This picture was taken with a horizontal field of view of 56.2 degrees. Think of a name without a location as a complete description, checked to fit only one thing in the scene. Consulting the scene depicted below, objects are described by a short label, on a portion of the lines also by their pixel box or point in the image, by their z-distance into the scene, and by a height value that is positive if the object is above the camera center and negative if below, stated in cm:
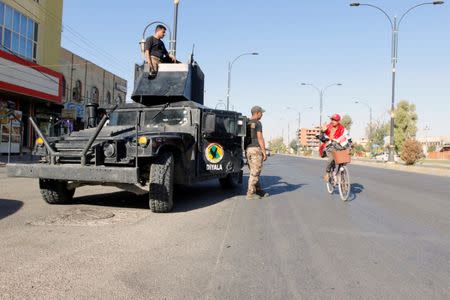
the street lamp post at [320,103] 5369 +705
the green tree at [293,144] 13305 +471
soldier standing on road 830 +14
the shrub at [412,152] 2877 +65
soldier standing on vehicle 828 +211
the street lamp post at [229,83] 3775 +651
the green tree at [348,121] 10312 +949
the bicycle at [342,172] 832 -25
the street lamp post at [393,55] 2709 +690
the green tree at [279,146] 11744 +331
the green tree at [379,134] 8862 +576
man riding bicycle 857 +43
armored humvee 586 +10
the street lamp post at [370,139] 7215 +494
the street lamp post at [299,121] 7522 +675
